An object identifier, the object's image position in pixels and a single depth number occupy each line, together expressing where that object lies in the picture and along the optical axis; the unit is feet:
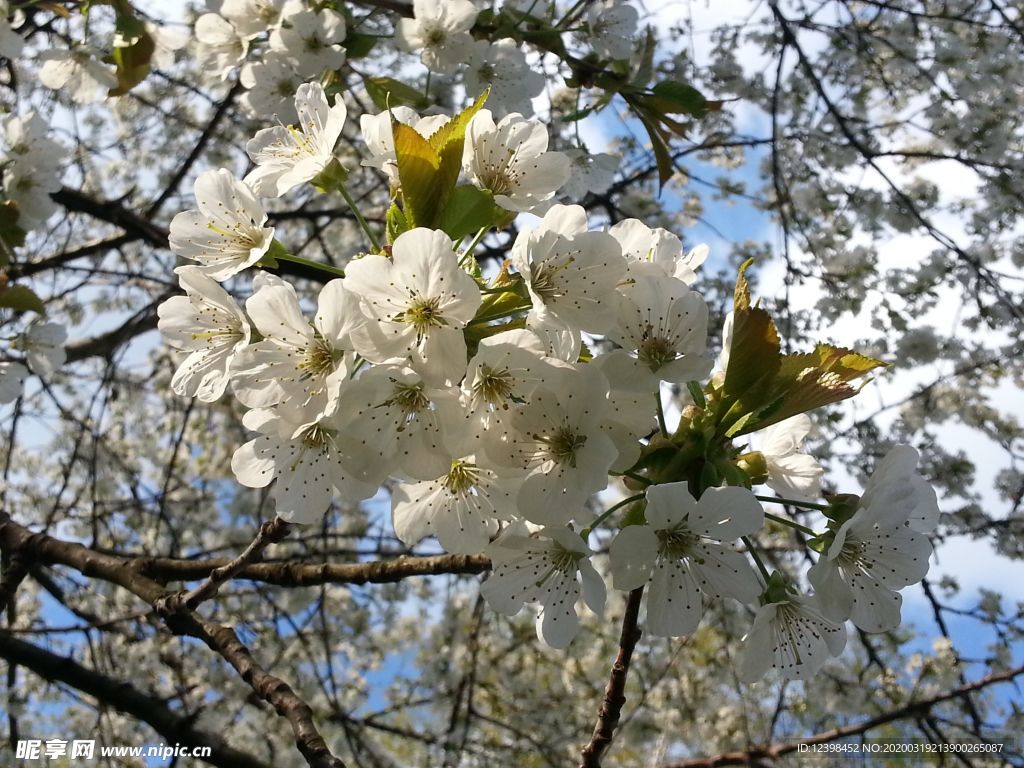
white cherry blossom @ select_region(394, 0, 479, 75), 1.22
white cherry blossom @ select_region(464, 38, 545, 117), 1.24
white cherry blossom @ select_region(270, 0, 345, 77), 1.20
